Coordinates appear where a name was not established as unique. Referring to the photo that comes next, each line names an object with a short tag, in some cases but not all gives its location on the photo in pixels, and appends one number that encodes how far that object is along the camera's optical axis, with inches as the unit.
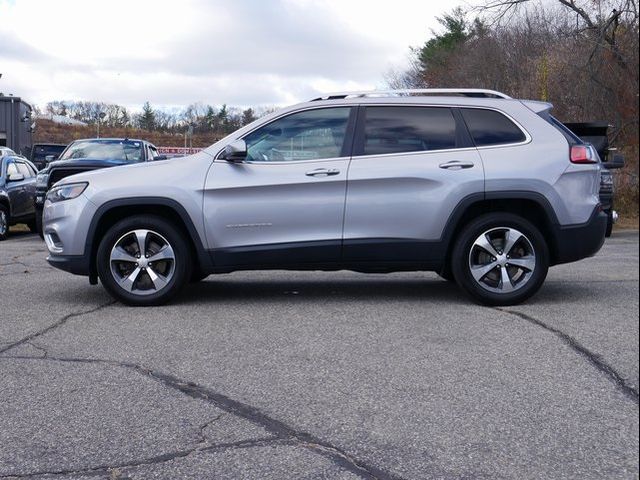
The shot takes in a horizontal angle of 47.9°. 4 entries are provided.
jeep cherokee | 245.6
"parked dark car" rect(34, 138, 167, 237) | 501.0
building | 1060.5
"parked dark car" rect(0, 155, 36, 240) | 582.6
